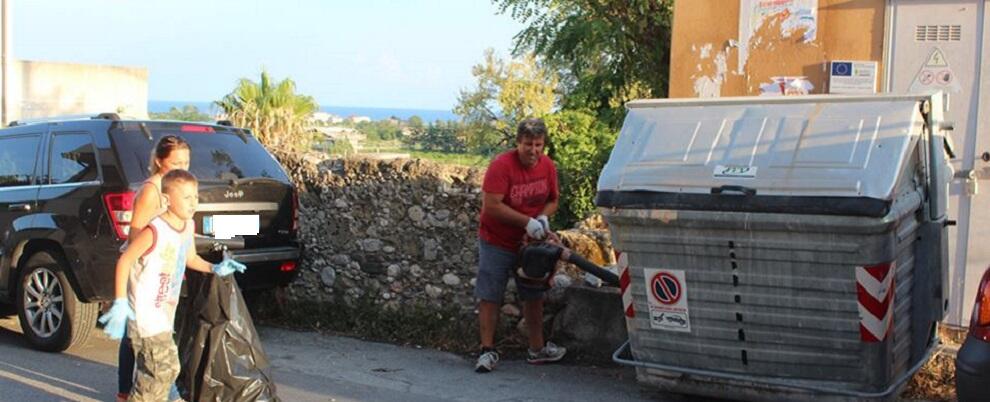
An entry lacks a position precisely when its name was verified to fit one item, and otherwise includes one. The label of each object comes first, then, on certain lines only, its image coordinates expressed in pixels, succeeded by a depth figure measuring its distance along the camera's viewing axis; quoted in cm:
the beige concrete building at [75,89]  2638
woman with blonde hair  589
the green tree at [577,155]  1664
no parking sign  590
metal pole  1705
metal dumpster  538
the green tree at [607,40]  1335
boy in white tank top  550
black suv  778
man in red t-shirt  726
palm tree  2609
